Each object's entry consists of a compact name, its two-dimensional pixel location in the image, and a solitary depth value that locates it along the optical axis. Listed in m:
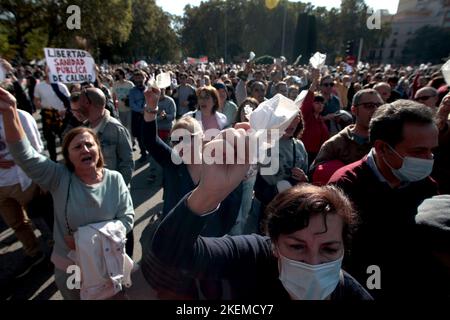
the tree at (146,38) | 43.06
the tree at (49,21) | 24.34
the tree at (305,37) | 36.69
